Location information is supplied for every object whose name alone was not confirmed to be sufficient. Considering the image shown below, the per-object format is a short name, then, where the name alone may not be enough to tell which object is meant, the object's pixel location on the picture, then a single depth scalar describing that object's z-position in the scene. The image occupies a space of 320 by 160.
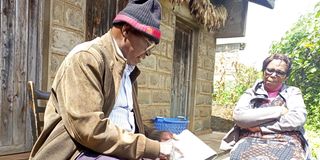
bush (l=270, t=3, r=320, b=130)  6.83
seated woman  2.49
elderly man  1.34
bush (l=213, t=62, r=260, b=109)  10.51
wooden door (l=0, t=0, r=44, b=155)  2.63
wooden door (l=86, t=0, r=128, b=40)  3.52
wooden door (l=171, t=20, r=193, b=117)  5.79
